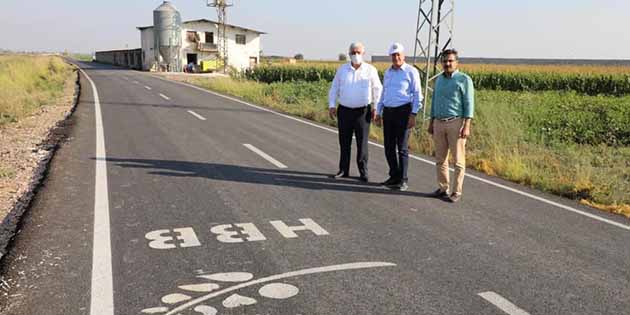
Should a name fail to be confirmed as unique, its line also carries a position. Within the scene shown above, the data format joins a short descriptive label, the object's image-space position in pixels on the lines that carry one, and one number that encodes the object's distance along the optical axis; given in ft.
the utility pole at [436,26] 41.42
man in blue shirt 20.97
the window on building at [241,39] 197.77
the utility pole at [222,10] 164.67
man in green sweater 19.19
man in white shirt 22.43
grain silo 181.47
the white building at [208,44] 189.67
